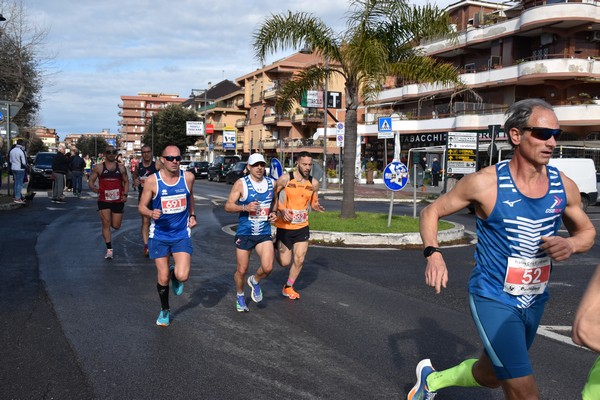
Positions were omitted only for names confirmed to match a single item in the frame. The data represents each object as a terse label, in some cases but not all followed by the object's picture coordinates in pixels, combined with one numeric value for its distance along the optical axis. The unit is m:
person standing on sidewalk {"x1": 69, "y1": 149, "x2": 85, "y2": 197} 24.45
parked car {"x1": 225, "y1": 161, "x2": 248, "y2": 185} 40.26
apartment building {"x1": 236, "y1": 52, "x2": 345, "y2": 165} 63.50
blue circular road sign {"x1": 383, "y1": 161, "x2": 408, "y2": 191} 13.86
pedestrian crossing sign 22.80
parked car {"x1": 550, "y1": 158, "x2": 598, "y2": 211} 21.95
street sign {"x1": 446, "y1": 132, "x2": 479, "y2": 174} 22.19
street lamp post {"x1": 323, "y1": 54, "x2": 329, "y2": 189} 16.42
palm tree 15.04
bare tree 28.81
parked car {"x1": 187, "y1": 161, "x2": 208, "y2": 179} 53.34
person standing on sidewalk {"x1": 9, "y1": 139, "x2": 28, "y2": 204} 19.22
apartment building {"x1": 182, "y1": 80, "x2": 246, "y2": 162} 82.31
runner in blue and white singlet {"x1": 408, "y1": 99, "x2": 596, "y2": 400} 3.15
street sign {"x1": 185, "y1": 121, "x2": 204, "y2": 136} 83.71
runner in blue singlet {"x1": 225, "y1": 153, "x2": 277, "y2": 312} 6.86
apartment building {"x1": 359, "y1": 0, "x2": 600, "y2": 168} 33.97
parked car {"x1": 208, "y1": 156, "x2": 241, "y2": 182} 48.81
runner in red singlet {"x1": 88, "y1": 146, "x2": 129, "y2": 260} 10.02
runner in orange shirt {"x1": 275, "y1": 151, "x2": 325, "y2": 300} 7.59
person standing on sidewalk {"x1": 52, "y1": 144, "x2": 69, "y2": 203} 21.97
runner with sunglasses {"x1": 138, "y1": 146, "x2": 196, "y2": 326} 6.26
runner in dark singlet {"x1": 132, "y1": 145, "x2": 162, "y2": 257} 10.35
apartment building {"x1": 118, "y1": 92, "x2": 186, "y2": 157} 179.00
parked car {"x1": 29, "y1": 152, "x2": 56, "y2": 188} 27.89
